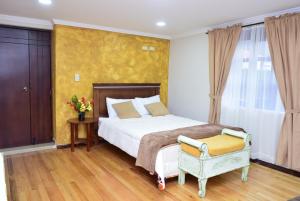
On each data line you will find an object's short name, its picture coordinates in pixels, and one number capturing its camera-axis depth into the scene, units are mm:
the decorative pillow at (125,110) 4278
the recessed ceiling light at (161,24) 4062
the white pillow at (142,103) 4664
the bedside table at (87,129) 4000
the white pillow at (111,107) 4395
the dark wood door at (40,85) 4238
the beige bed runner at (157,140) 2793
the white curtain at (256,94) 3467
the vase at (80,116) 4094
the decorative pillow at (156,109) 4602
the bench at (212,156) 2588
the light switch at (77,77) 4286
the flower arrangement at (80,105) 4086
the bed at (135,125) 2828
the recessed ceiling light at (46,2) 3010
